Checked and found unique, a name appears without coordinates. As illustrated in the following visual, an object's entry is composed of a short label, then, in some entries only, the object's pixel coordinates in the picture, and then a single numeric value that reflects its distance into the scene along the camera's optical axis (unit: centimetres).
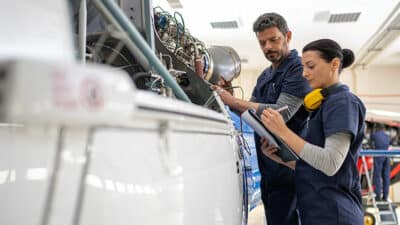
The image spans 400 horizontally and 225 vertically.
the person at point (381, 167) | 668
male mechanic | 204
